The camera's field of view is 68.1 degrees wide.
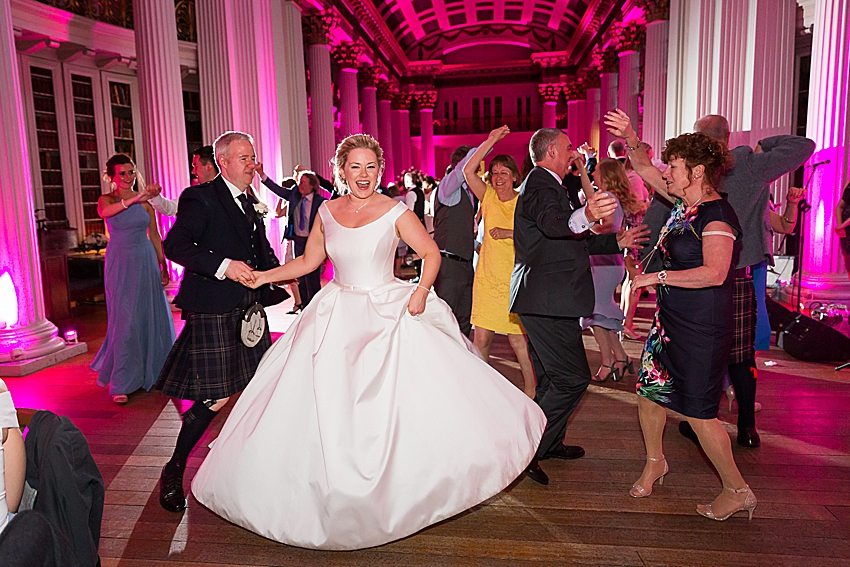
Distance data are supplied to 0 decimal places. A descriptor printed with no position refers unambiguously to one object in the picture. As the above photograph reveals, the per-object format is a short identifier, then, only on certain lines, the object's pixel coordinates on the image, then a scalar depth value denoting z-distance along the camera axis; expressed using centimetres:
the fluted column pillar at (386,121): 2366
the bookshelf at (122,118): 1164
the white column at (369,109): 2162
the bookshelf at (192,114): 1252
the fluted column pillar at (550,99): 2675
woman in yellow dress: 373
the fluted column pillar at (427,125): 2706
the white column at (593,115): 2327
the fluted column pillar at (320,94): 1415
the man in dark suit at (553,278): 271
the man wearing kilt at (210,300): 263
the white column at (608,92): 1970
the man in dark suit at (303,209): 683
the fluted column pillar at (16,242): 502
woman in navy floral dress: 229
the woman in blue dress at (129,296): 426
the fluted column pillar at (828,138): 614
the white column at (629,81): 1630
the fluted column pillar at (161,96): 726
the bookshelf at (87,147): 1095
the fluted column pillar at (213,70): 888
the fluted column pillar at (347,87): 1764
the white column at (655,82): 1275
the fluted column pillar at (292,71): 1096
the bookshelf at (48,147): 1023
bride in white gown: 215
